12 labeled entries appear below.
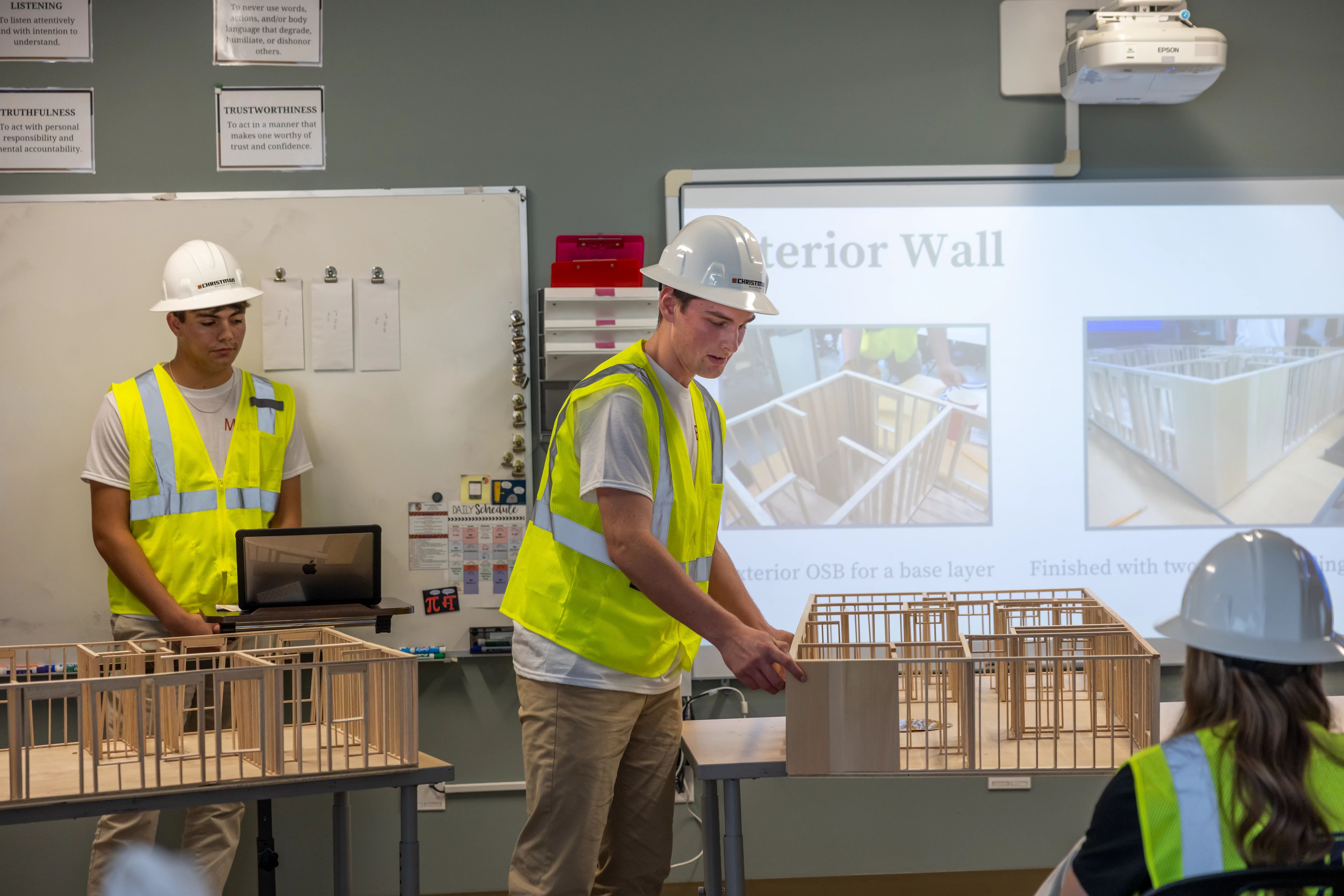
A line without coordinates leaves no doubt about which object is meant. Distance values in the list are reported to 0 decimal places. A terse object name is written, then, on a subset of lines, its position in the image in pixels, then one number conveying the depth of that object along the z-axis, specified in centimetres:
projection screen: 335
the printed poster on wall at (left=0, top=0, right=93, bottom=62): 321
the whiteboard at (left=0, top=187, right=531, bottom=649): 318
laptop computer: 275
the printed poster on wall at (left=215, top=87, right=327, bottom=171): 322
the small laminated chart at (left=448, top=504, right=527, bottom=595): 328
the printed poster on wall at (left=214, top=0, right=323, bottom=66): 323
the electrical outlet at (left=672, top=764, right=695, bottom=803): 331
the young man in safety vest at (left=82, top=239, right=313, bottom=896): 290
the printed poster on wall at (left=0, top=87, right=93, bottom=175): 319
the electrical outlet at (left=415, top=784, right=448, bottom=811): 330
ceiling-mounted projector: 298
